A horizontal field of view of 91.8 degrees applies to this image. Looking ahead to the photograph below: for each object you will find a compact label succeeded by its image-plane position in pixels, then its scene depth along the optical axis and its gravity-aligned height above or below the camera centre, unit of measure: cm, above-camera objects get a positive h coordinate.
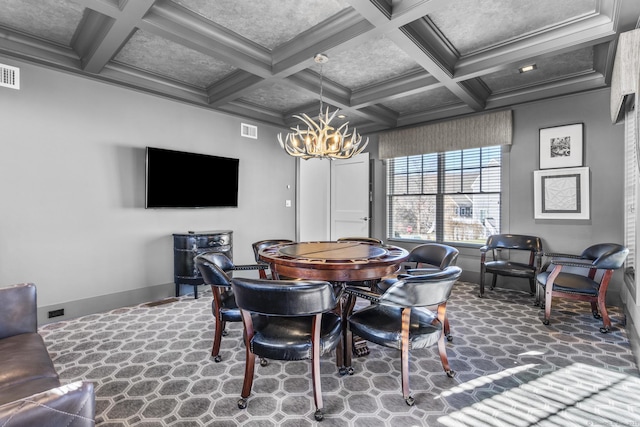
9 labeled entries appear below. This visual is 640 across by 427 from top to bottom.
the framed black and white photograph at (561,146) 418 +95
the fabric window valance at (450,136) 473 +134
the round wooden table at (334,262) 239 -38
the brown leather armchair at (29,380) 84 -62
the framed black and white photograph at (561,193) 415 +30
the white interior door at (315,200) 648 +31
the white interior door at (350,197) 615 +35
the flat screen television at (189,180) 420 +50
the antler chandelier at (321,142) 339 +81
